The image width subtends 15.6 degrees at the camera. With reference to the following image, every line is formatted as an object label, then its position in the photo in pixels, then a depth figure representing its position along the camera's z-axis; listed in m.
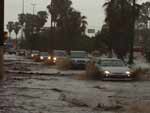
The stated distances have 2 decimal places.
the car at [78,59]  49.66
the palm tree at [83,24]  140.60
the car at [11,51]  155.51
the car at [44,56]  71.74
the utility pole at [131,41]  56.75
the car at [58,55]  62.65
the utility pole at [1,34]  31.91
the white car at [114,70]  32.00
